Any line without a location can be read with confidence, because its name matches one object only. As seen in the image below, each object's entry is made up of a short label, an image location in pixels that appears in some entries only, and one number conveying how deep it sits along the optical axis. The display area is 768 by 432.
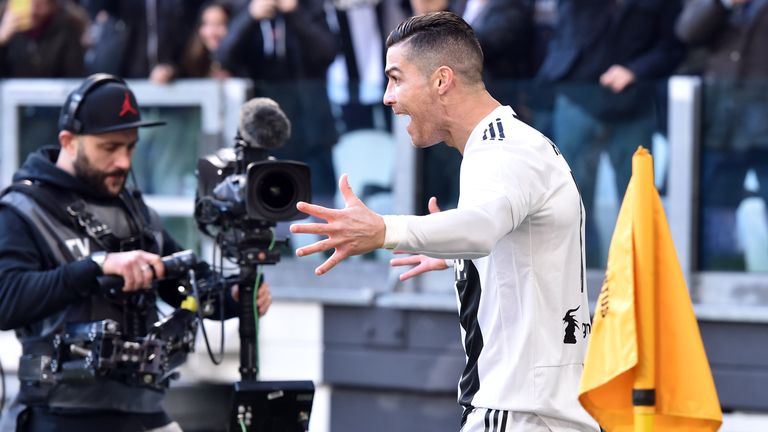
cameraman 9.89
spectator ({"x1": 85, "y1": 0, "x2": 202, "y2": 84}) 17.66
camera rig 9.70
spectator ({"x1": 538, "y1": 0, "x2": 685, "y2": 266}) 14.87
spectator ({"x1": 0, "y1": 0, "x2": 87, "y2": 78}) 18.53
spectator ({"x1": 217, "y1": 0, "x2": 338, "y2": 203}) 16.36
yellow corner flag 7.85
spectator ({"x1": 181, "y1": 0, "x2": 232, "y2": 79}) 17.58
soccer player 7.61
